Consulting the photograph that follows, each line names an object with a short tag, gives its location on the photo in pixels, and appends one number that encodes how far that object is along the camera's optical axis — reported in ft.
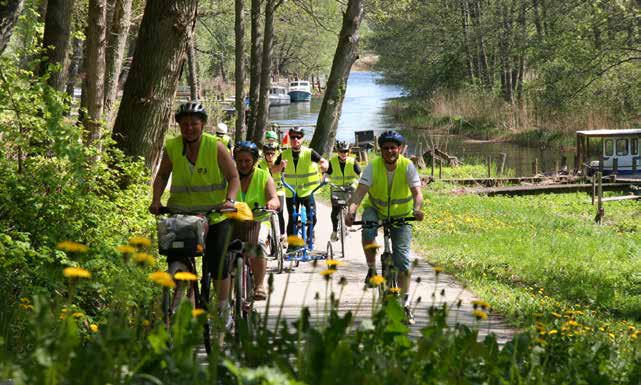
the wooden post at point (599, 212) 164.33
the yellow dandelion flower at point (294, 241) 31.66
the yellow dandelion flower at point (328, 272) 28.02
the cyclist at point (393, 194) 61.31
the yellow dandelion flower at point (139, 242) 27.27
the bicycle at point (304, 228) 94.17
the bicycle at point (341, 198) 100.53
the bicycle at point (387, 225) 61.05
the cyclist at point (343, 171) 102.89
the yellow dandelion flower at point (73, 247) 24.73
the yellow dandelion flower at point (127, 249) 25.42
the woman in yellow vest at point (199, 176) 48.93
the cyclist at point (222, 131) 132.09
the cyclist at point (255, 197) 59.11
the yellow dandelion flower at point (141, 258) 25.41
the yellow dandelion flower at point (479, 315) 29.17
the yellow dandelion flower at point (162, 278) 25.27
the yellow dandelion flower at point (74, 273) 23.09
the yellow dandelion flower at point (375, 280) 29.15
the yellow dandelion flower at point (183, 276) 27.91
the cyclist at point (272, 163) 92.22
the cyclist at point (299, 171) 95.70
